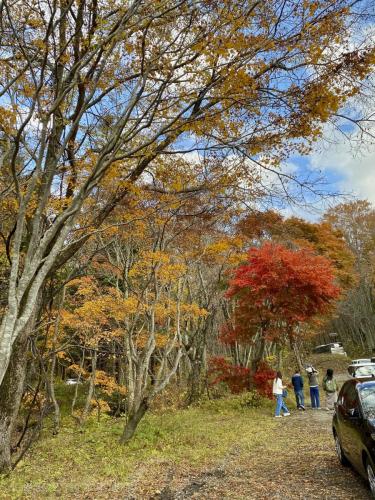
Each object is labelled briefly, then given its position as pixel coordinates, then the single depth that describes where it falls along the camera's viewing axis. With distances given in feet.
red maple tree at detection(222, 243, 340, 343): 49.26
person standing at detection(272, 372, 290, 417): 45.37
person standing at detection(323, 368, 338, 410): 46.19
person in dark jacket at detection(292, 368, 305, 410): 49.93
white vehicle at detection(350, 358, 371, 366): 89.12
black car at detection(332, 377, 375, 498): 16.68
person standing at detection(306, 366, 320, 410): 50.96
